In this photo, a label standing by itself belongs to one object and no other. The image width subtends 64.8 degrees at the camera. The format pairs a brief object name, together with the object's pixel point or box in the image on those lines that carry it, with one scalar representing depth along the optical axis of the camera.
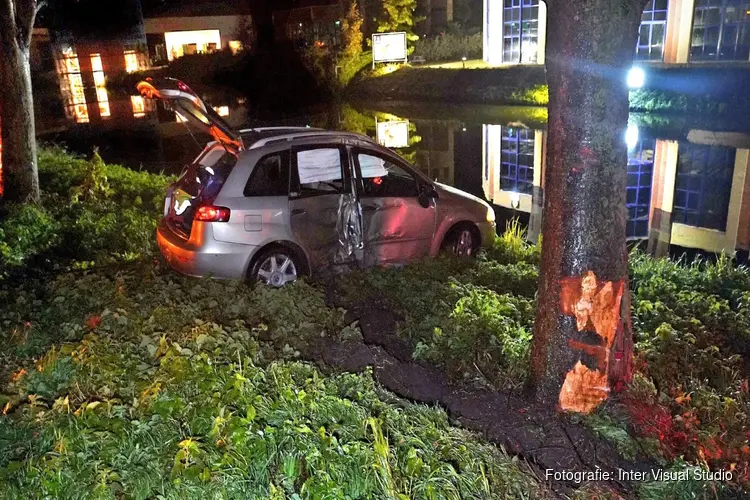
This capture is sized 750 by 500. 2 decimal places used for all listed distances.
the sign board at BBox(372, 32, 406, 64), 36.25
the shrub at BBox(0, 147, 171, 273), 7.98
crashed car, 5.95
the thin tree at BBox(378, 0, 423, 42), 36.88
